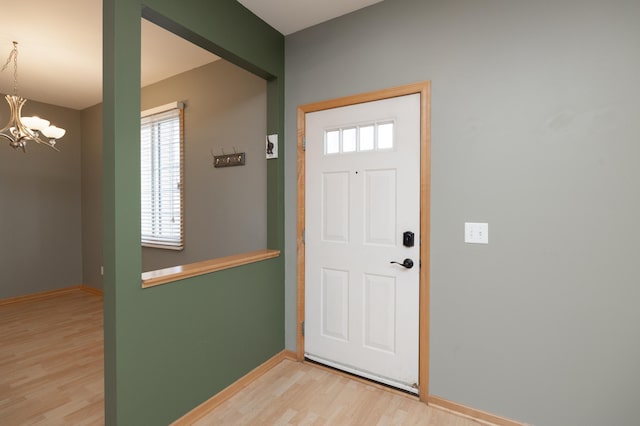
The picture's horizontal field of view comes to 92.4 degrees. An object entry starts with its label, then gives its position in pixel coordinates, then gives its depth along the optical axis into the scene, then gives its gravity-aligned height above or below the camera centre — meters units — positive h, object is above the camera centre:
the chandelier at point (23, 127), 2.79 +0.73
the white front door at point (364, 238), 2.14 -0.25
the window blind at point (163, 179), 3.63 +0.34
